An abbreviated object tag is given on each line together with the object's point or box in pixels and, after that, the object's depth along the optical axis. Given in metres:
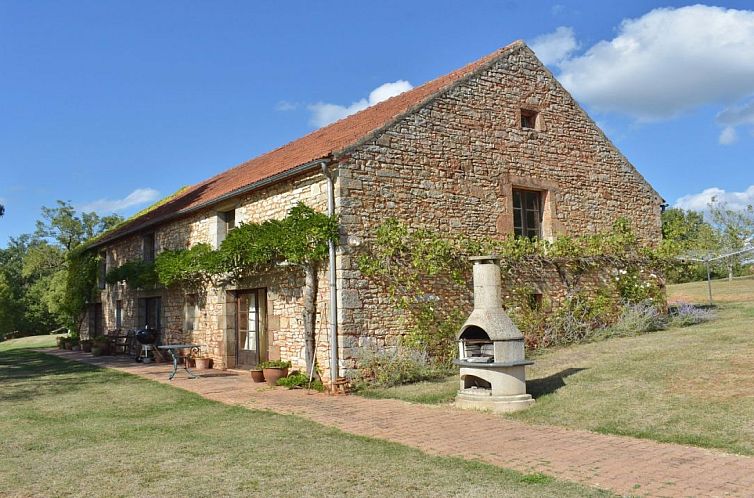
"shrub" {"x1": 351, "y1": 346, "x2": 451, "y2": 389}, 10.51
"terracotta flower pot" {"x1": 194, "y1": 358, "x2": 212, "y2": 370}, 14.30
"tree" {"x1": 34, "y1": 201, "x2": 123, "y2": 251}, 46.97
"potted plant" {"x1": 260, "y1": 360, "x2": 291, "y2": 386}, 11.16
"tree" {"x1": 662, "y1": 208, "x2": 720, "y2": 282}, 15.65
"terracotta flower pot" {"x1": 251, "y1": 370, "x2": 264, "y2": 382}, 11.62
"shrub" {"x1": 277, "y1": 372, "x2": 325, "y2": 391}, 10.84
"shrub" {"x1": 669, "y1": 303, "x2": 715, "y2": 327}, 14.50
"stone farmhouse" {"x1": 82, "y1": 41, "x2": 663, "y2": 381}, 10.77
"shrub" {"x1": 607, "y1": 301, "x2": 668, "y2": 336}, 13.53
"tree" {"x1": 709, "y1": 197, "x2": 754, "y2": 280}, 31.23
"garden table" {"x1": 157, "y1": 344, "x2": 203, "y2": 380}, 12.55
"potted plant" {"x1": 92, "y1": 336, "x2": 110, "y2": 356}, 19.77
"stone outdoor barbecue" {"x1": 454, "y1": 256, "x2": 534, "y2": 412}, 8.27
